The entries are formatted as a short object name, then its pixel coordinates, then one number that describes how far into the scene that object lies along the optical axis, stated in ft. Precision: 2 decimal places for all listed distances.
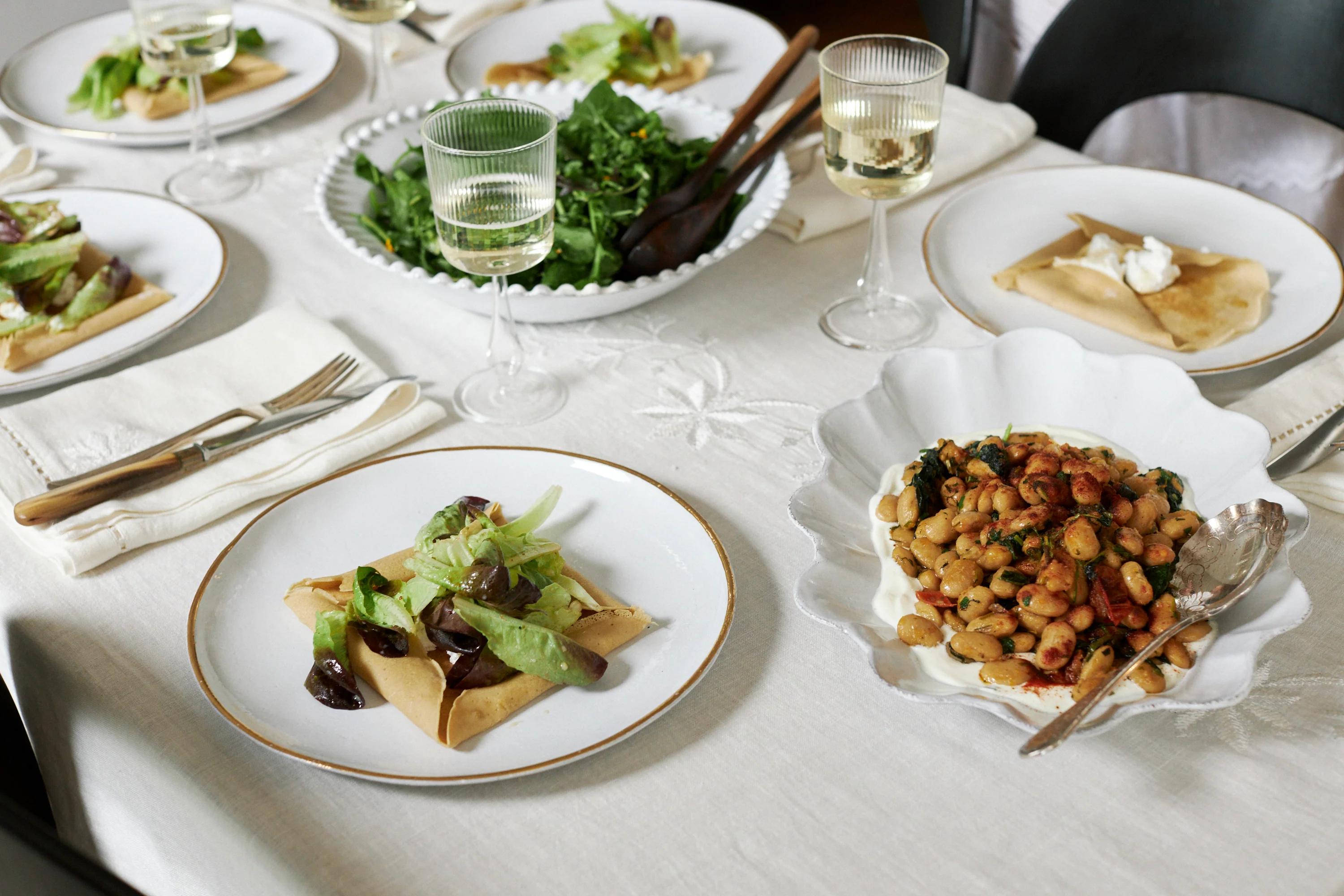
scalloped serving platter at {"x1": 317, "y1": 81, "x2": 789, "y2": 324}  3.76
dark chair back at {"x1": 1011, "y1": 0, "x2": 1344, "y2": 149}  4.96
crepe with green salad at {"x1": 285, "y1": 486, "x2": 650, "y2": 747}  2.52
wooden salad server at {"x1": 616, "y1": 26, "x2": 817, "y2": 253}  4.01
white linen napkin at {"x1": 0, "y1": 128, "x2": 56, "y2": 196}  4.80
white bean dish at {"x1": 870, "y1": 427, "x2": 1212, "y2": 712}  2.46
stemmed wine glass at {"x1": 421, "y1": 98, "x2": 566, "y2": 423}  3.20
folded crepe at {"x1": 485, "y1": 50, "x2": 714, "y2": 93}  5.42
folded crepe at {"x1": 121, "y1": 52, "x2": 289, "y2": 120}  5.24
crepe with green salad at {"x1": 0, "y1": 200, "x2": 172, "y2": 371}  3.80
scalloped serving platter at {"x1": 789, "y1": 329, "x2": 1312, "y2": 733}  2.49
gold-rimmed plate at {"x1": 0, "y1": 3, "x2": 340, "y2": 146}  5.17
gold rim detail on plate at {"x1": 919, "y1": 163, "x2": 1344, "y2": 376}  3.47
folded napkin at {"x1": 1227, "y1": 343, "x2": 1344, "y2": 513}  3.08
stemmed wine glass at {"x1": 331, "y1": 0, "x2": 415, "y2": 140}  5.14
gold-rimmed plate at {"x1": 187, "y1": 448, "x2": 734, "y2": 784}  2.45
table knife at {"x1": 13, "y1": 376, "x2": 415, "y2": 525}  3.07
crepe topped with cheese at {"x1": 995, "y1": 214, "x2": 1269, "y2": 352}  3.67
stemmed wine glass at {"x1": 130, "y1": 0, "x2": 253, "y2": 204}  4.56
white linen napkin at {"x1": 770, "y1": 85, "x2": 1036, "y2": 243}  4.41
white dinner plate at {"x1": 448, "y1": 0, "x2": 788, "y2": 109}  5.54
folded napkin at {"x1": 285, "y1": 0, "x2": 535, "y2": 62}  6.07
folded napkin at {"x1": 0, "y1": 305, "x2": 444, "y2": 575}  3.11
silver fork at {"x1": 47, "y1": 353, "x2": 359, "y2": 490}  3.39
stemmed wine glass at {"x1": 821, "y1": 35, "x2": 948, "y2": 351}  3.56
